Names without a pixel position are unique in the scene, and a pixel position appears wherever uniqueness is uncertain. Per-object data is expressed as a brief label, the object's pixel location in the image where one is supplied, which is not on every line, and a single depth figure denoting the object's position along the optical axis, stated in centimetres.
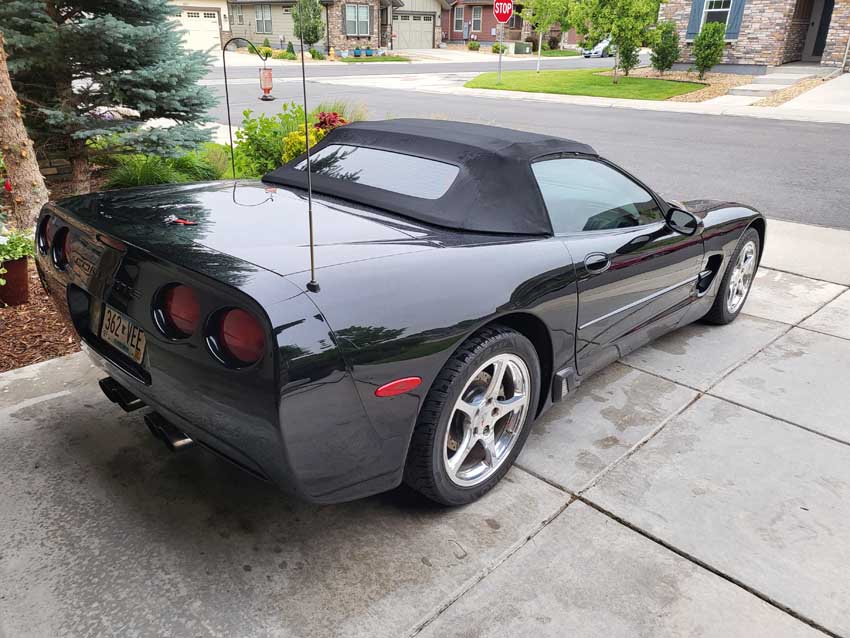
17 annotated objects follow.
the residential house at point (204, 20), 3747
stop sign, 2698
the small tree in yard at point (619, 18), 2050
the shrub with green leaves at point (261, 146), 778
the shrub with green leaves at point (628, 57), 2225
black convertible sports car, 203
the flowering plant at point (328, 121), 788
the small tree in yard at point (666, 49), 2305
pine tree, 653
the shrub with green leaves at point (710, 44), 2222
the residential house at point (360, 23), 4241
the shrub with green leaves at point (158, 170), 697
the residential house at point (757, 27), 2370
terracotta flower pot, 431
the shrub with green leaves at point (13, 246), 425
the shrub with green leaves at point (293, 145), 724
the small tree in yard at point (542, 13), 3134
